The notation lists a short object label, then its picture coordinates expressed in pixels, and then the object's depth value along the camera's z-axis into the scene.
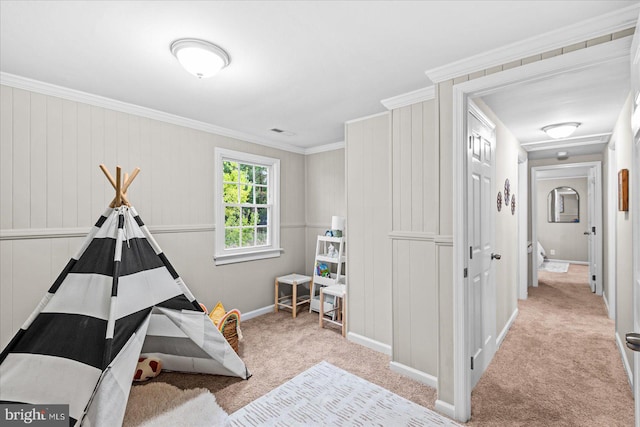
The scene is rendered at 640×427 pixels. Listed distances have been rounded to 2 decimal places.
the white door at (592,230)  5.13
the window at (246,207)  3.82
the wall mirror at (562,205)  8.12
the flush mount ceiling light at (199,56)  1.86
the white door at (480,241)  2.27
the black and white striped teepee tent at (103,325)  1.77
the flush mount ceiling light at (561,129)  3.49
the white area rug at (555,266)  7.18
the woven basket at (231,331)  2.92
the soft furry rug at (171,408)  2.05
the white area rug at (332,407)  2.09
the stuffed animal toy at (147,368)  2.55
